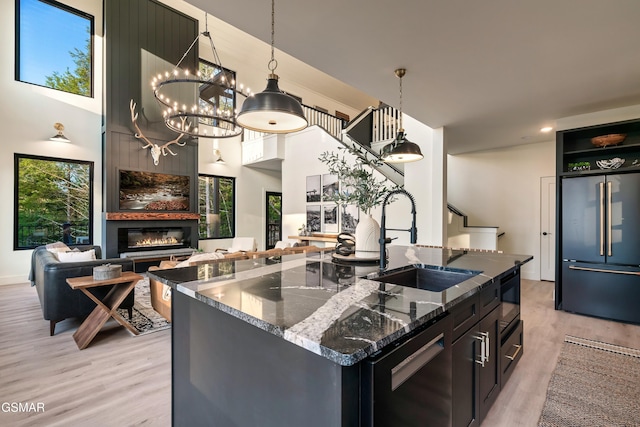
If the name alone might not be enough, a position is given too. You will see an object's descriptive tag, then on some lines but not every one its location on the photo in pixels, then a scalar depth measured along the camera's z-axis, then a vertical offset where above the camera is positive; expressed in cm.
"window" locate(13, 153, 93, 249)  583 +24
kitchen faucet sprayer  185 -14
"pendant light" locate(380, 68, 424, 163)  300 +64
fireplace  657 -59
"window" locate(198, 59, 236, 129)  833 +334
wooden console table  670 -59
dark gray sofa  316 -85
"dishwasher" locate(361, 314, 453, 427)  86 -56
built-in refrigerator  360 -41
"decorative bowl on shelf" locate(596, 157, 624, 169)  369 +62
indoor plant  216 +6
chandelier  713 +305
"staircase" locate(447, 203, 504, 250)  573 -42
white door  586 -28
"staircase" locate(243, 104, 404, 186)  684 +209
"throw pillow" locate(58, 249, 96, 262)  361 -53
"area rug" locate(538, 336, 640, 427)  196 -133
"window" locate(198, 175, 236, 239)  841 +19
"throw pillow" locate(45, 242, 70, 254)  414 -51
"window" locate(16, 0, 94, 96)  591 +346
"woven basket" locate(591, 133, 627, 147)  382 +94
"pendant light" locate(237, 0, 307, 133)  181 +65
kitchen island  86 -44
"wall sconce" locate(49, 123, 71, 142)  594 +154
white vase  216 -19
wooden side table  300 -98
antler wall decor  649 +154
